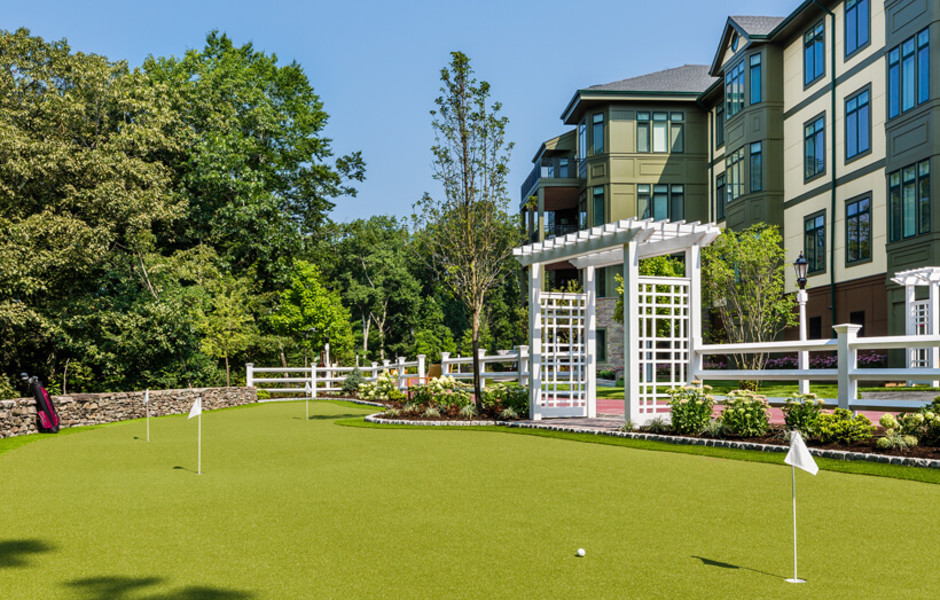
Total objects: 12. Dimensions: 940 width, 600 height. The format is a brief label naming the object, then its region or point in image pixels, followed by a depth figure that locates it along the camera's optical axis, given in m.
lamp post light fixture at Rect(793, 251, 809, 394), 17.38
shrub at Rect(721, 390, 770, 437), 10.06
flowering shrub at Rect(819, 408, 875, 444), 9.08
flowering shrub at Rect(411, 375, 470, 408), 15.17
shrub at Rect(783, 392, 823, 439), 9.40
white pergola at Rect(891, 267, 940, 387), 15.99
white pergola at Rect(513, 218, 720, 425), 11.99
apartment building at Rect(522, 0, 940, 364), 19.64
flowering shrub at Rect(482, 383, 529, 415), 14.45
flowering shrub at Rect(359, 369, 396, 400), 18.12
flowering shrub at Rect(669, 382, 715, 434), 10.83
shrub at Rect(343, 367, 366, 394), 25.17
